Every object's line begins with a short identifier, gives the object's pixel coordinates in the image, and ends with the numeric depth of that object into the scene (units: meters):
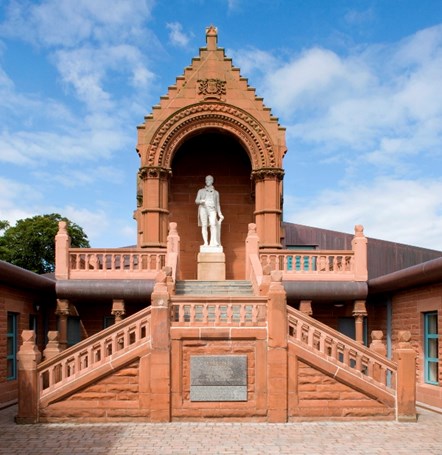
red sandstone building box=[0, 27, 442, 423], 11.80
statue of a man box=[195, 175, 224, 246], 18.88
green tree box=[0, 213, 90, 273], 47.88
